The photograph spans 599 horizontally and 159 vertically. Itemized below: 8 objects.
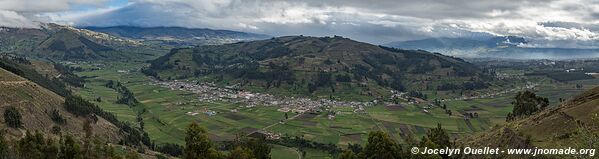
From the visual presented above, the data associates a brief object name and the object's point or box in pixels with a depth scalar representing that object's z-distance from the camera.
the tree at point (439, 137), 79.22
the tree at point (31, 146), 87.38
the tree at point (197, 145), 65.44
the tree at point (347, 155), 70.44
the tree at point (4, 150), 84.99
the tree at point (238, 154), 66.69
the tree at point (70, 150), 86.80
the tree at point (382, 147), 71.25
